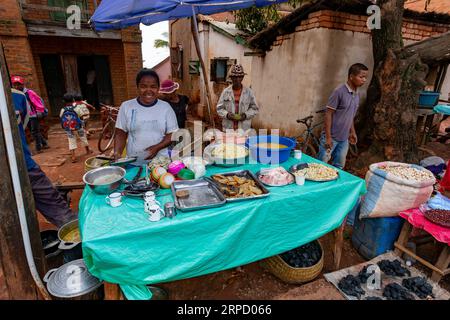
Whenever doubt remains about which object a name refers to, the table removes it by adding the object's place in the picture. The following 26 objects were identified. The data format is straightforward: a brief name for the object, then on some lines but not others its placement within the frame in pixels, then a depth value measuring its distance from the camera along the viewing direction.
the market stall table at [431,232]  2.40
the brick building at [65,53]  7.81
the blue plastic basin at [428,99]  5.76
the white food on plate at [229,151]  2.62
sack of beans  2.70
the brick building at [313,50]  5.38
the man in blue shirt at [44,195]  2.85
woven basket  2.62
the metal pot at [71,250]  2.31
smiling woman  2.87
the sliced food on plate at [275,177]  2.30
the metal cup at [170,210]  1.81
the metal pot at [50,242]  2.64
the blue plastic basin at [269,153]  2.70
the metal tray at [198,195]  1.90
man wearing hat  4.18
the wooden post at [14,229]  2.00
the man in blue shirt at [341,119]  3.69
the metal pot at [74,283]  1.89
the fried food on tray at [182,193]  2.03
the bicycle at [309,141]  5.38
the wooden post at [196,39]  3.16
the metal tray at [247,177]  2.02
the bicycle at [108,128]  7.47
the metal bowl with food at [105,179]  2.01
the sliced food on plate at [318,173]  2.40
